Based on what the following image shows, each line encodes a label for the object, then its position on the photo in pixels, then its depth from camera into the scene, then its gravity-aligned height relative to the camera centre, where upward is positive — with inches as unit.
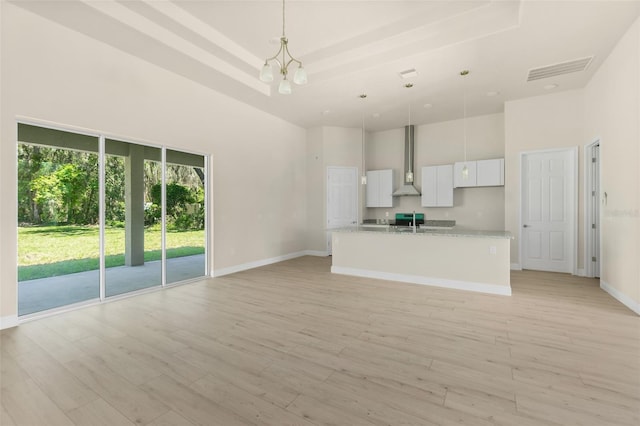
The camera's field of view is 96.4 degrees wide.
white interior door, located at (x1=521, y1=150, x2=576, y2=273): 217.8 +1.3
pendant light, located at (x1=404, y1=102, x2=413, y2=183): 305.1 +55.1
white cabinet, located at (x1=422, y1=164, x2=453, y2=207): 280.5 +26.4
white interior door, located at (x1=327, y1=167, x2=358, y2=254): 308.8 +16.7
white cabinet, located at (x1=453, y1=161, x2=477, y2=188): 263.4 +34.5
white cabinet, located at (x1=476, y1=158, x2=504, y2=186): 251.1 +35.6
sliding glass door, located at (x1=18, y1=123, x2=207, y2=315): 136.2 -1.5
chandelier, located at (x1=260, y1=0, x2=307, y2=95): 121.6 +58.6
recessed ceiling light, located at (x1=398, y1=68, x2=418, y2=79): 178.1 +88.0
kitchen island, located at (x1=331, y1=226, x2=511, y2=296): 171.6 -30.1
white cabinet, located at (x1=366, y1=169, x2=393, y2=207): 313.6 +26.8
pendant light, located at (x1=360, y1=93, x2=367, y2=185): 324.2 +58.3
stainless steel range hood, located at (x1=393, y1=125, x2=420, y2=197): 299.7 +58.9
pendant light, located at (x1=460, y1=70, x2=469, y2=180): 182.9 +88.9
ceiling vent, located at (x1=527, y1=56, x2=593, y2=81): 168.6 +88.4
